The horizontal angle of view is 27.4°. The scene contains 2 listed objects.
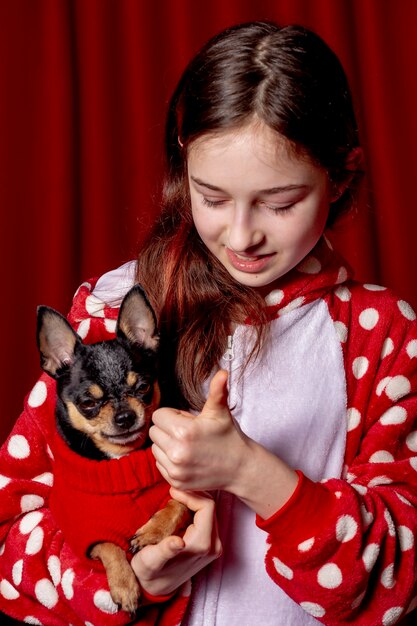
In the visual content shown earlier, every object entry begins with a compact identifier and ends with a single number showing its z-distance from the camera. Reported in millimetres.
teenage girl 1006
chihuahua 1018
